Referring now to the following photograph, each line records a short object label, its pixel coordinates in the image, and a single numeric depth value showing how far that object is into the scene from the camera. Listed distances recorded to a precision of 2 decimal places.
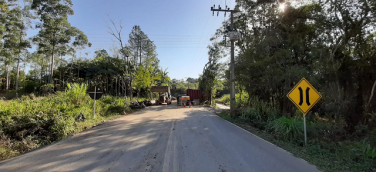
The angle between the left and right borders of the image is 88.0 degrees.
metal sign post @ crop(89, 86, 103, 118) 12.09
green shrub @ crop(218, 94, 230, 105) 43.06
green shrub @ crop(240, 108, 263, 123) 12.11
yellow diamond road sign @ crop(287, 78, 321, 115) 6.85
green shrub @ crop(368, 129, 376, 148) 7.04
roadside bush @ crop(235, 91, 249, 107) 16.68
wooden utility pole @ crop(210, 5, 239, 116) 14.28
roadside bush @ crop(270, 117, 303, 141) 7.50
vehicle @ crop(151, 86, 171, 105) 29.06
